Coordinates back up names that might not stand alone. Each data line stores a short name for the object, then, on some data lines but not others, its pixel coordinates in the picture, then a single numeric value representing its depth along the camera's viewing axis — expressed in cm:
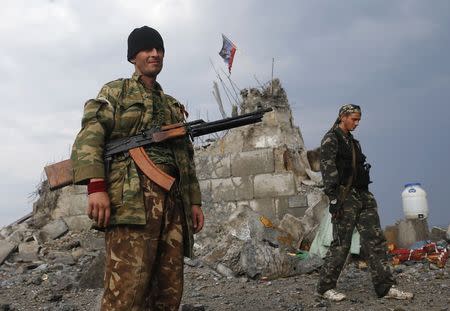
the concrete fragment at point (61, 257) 741
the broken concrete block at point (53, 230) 890
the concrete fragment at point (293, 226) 707
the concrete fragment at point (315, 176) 782
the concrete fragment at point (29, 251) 786
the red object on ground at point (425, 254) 597
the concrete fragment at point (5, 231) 925
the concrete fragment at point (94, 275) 570
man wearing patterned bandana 427
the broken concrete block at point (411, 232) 711
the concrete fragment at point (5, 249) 788
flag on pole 1035
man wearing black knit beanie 223
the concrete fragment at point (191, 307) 394
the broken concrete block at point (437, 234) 728
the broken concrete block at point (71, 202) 928
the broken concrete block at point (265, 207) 779
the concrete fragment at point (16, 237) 874
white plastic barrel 733
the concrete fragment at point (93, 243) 811
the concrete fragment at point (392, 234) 717
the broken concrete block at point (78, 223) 920
